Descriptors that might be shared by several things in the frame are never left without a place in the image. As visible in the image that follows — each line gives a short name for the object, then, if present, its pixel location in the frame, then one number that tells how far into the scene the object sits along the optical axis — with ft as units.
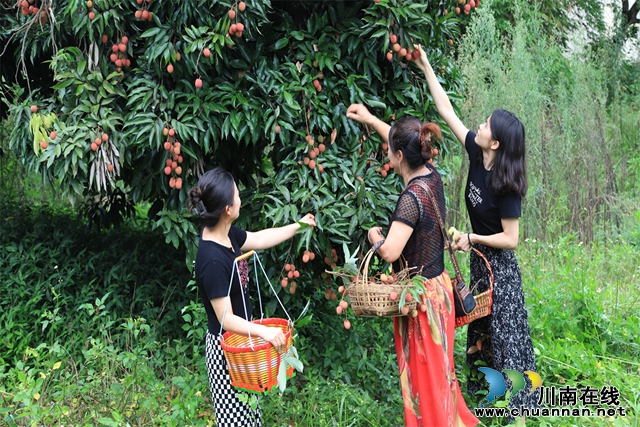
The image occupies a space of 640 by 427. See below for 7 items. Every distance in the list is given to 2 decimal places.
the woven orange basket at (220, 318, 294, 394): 7.21
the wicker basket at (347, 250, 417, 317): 8.02
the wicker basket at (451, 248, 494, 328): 9.71
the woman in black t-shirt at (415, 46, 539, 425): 9.50
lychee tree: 9.77
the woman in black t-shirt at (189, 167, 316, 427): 7.59
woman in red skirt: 8.25
